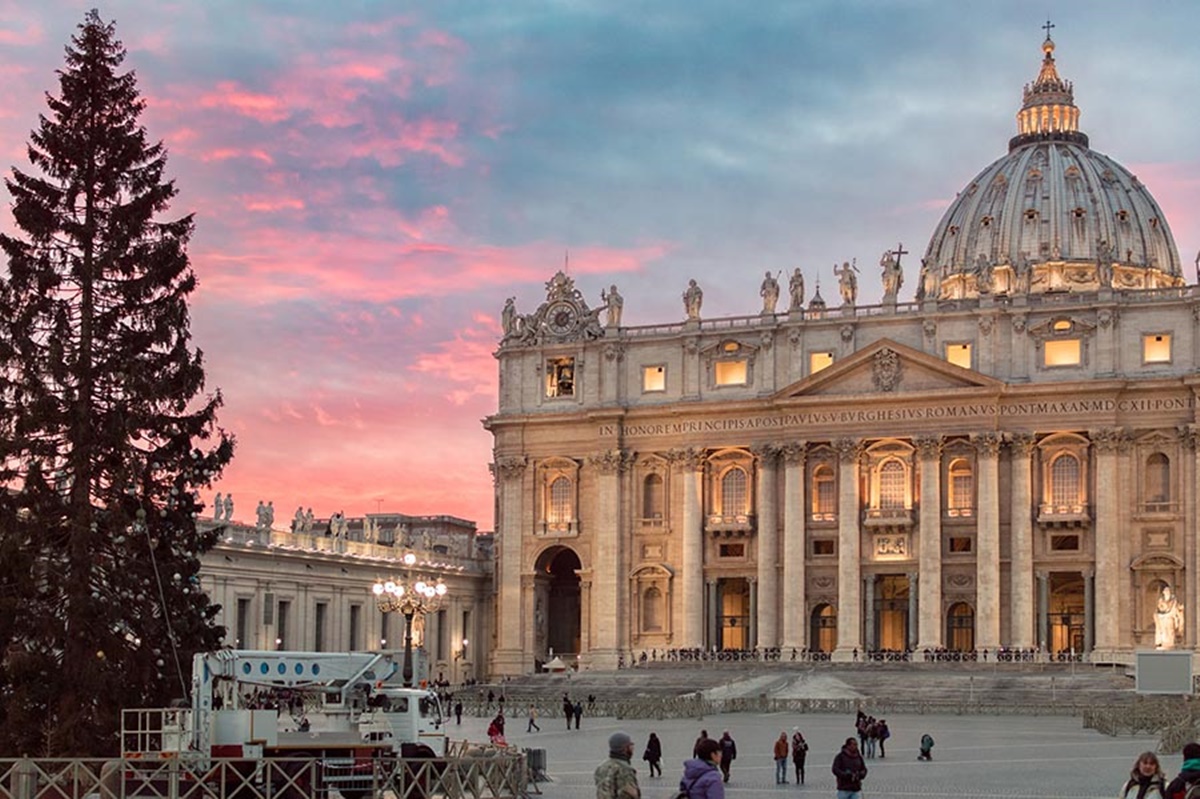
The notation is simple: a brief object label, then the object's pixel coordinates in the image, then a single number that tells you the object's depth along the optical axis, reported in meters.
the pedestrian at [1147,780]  17.05
